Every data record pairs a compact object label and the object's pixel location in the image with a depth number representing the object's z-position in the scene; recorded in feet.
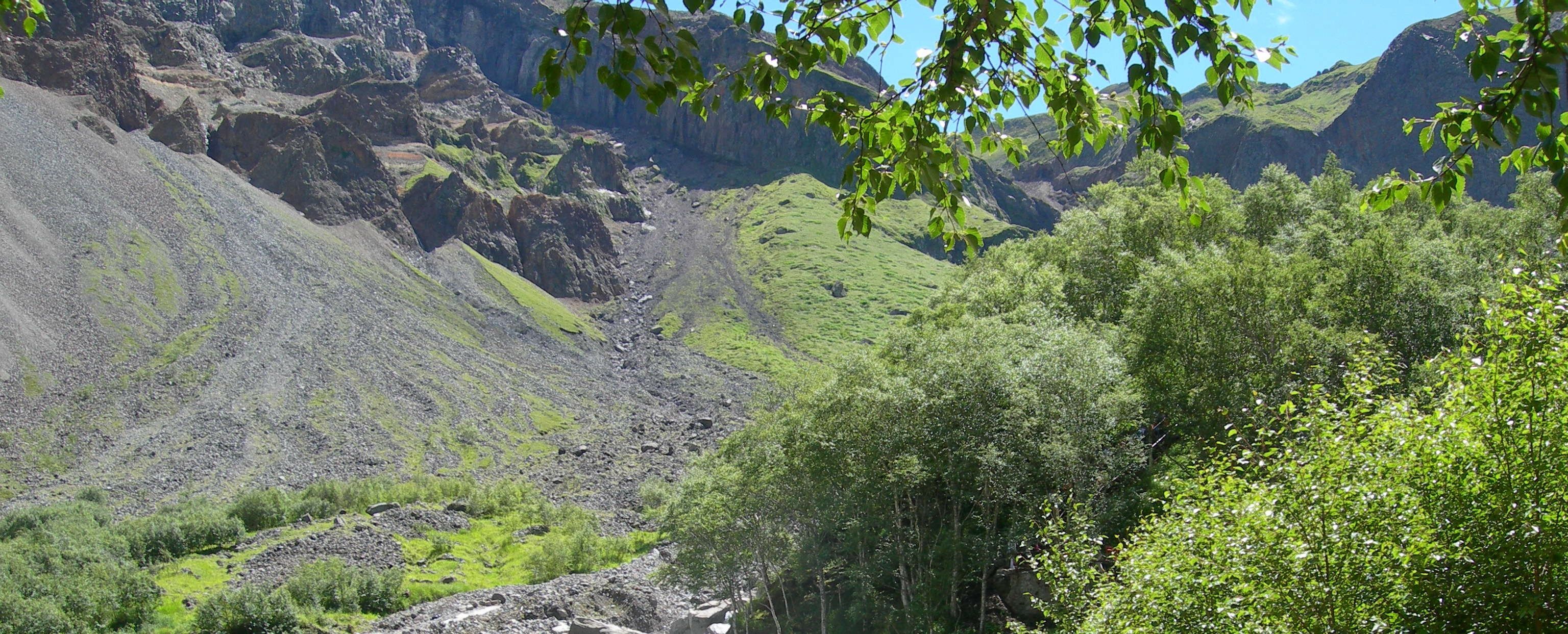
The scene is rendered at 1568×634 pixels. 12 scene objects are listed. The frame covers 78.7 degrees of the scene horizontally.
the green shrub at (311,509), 244.42
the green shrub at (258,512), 236.02
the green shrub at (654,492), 262.06
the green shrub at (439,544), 231.91
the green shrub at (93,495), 250.78
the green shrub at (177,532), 201.67
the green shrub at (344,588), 178.70
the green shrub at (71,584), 151.84
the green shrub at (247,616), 160.66
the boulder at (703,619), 157.99
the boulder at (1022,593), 103.60
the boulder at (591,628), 154.20
